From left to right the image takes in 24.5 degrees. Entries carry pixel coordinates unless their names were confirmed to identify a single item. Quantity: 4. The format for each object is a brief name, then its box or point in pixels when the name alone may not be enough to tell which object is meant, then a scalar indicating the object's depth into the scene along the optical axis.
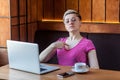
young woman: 2.60
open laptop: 2.13
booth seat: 3.17
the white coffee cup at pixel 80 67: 2.20
